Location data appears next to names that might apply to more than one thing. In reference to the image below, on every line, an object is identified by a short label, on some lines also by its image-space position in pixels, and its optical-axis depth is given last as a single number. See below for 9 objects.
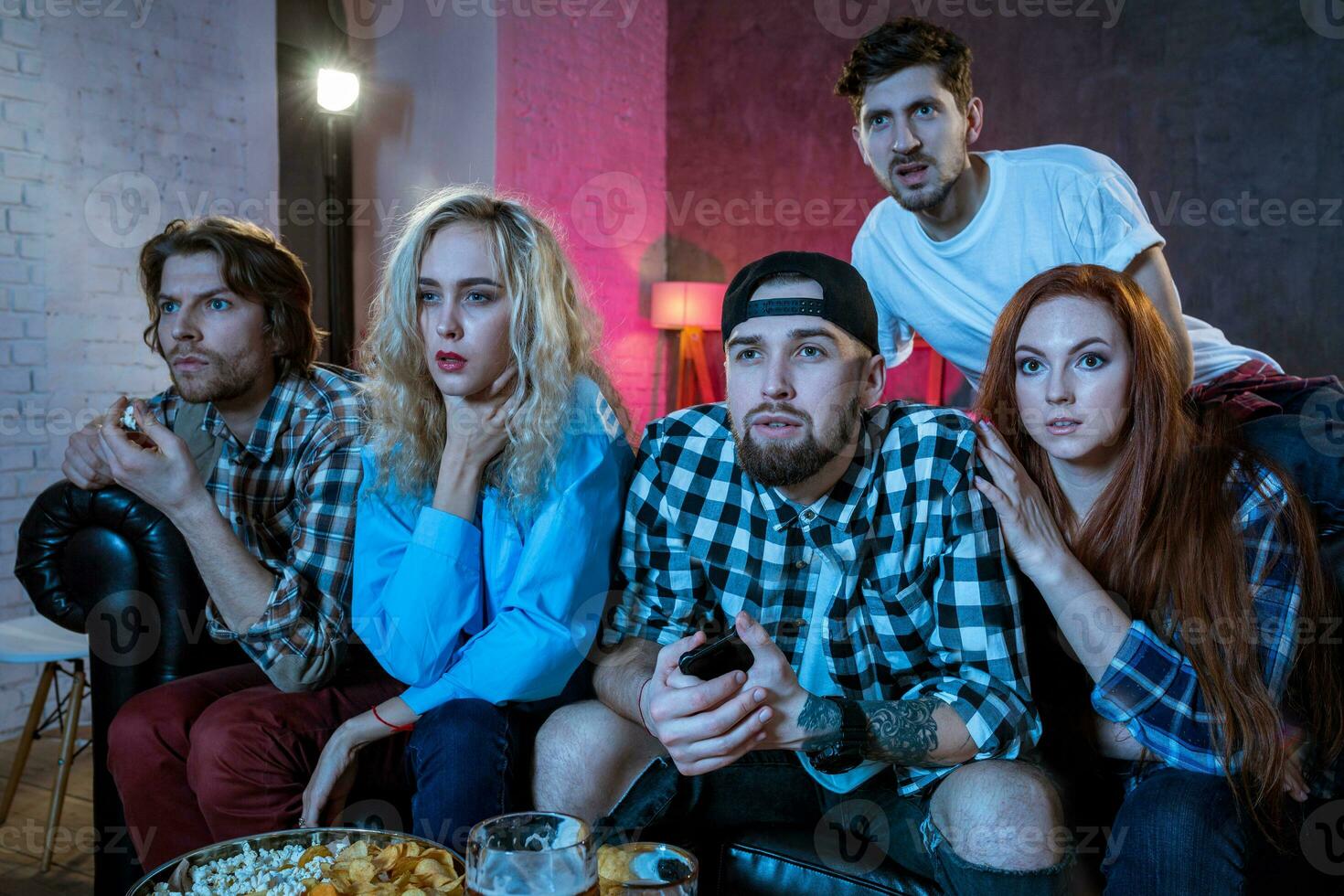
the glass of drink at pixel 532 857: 0.80
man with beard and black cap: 1.41
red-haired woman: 1.41
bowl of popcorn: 0.94
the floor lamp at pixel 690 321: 5.50
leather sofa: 1.88
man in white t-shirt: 2.12
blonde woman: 1.64
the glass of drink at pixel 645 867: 0.88
